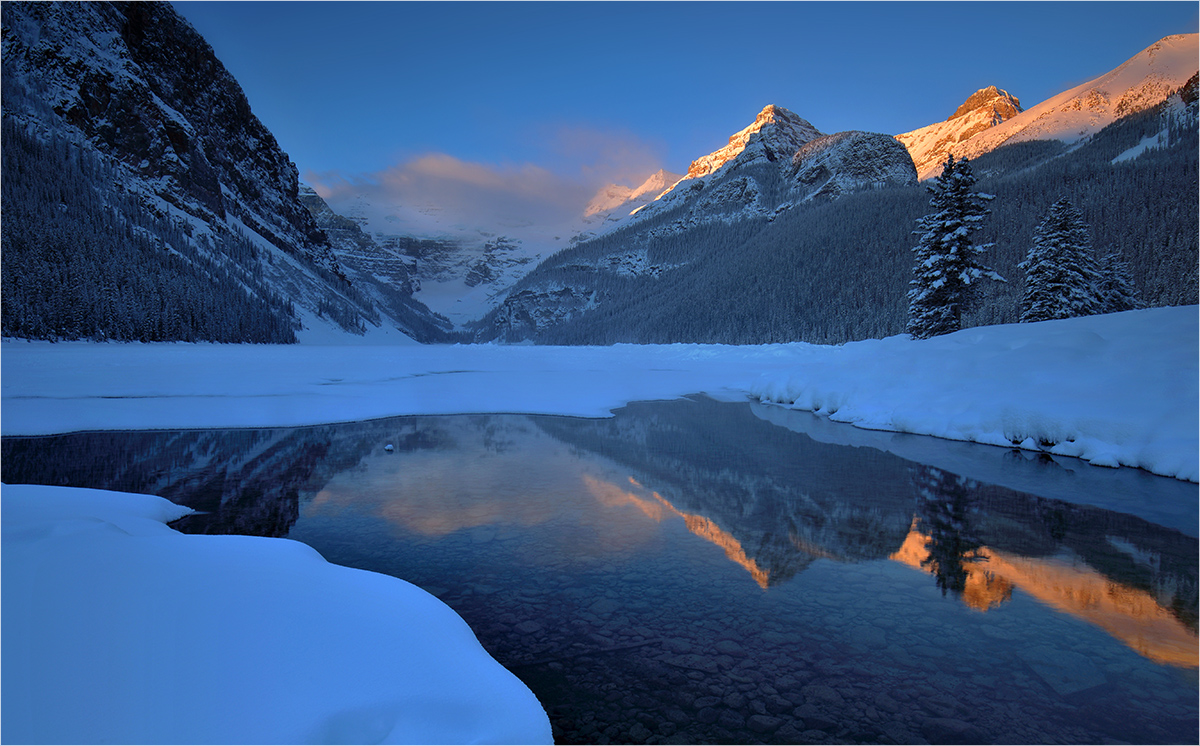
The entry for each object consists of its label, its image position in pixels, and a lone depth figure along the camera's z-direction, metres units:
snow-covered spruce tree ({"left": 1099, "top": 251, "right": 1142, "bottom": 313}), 34.06
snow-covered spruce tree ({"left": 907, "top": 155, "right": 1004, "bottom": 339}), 26.55
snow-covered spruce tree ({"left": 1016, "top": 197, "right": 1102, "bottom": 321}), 28.20
